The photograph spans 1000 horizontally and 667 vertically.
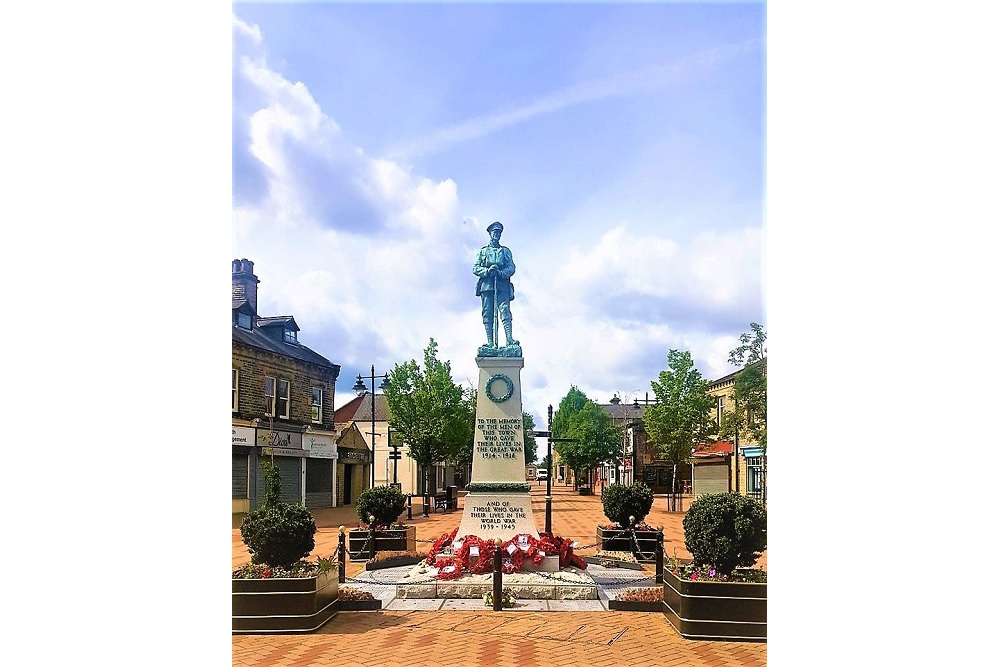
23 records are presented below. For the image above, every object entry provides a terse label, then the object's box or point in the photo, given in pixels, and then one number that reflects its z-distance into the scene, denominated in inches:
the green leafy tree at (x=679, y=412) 941.2
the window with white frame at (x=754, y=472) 764.6
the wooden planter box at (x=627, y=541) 475.5
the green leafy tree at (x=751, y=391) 527.8
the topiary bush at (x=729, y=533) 271.9
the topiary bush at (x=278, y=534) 290.7
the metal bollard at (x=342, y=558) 379.6
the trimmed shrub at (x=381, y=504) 502.9
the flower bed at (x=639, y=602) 311.6
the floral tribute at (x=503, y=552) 368.8
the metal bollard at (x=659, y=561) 382.9
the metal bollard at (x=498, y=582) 318.7
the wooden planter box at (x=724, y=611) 259.4
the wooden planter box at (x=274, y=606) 273.7
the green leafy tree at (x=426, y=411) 985.5
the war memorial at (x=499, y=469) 384.5
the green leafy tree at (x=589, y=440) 1509.8
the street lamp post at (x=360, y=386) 899.7
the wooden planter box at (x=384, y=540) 494.6
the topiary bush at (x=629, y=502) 498.6
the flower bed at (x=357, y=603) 314.2
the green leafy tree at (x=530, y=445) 1746.6
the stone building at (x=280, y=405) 747.4
